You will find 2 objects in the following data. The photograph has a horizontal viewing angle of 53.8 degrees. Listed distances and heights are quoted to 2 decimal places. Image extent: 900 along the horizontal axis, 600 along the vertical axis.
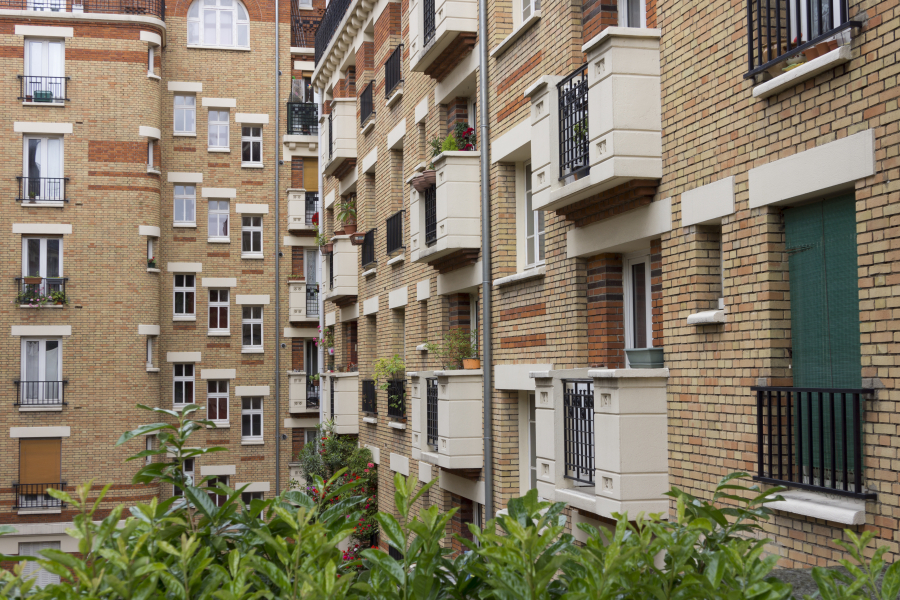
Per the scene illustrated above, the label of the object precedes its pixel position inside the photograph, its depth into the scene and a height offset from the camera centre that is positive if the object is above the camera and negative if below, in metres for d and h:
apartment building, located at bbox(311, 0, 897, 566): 6.48 +0.89
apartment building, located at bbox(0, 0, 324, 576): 29.45 +3.85
